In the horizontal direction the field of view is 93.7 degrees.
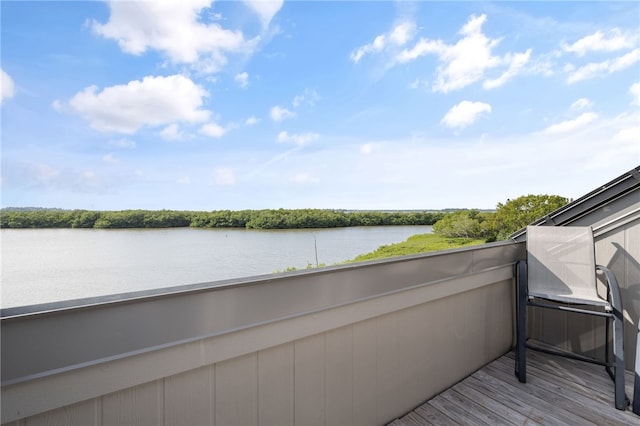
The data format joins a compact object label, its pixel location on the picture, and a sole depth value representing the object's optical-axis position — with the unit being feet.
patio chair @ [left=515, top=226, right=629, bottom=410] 6.30
